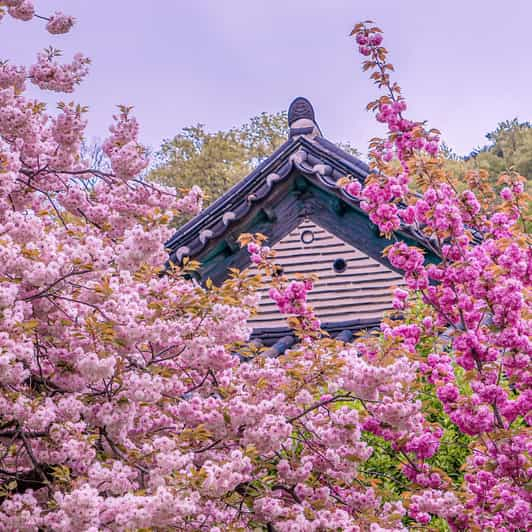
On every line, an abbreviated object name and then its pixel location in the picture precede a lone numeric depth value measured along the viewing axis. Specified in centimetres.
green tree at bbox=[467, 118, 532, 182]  6769
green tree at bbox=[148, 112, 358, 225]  5856
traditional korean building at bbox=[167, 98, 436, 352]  1656
